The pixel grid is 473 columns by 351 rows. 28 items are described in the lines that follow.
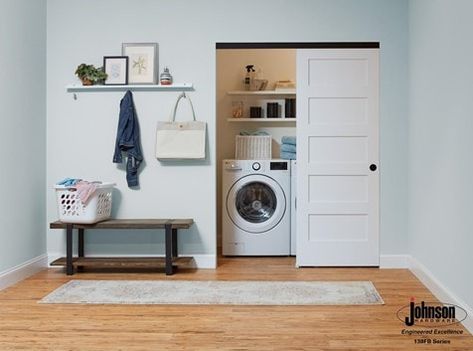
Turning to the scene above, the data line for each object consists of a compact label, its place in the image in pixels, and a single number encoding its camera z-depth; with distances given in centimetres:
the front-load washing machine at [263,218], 519
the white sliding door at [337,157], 461
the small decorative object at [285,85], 580
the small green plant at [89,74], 454
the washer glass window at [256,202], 523
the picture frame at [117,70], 458
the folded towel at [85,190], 423
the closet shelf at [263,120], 571
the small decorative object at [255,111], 583
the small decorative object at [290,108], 575
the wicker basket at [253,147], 557
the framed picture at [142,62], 457
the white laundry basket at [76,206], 429
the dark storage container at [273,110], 578
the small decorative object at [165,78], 452
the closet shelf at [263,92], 572
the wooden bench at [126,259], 429
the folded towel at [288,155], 527
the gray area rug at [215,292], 352
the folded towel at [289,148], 528
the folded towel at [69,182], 431
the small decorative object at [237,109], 586
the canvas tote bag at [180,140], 448
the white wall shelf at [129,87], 455
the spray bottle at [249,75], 588
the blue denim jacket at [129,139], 452
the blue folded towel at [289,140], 527
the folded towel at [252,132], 574
